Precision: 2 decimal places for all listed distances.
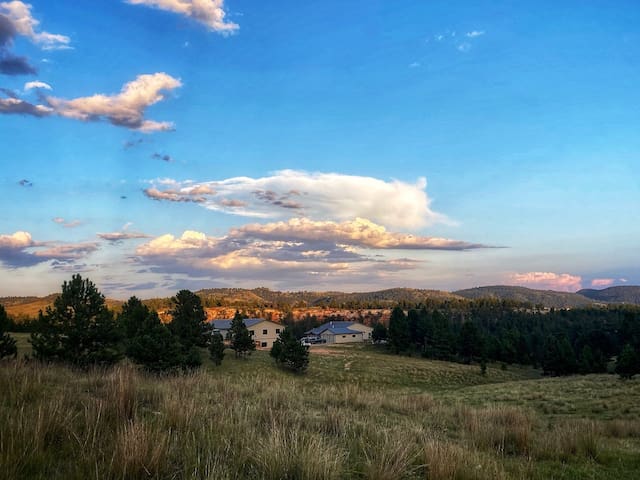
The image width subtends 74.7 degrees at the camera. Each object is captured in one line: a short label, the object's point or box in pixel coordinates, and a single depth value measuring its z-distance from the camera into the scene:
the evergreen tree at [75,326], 27.39
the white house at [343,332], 106.38
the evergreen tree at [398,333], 80.44
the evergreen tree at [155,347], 30.41
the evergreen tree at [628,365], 39.84
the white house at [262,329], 92.69
